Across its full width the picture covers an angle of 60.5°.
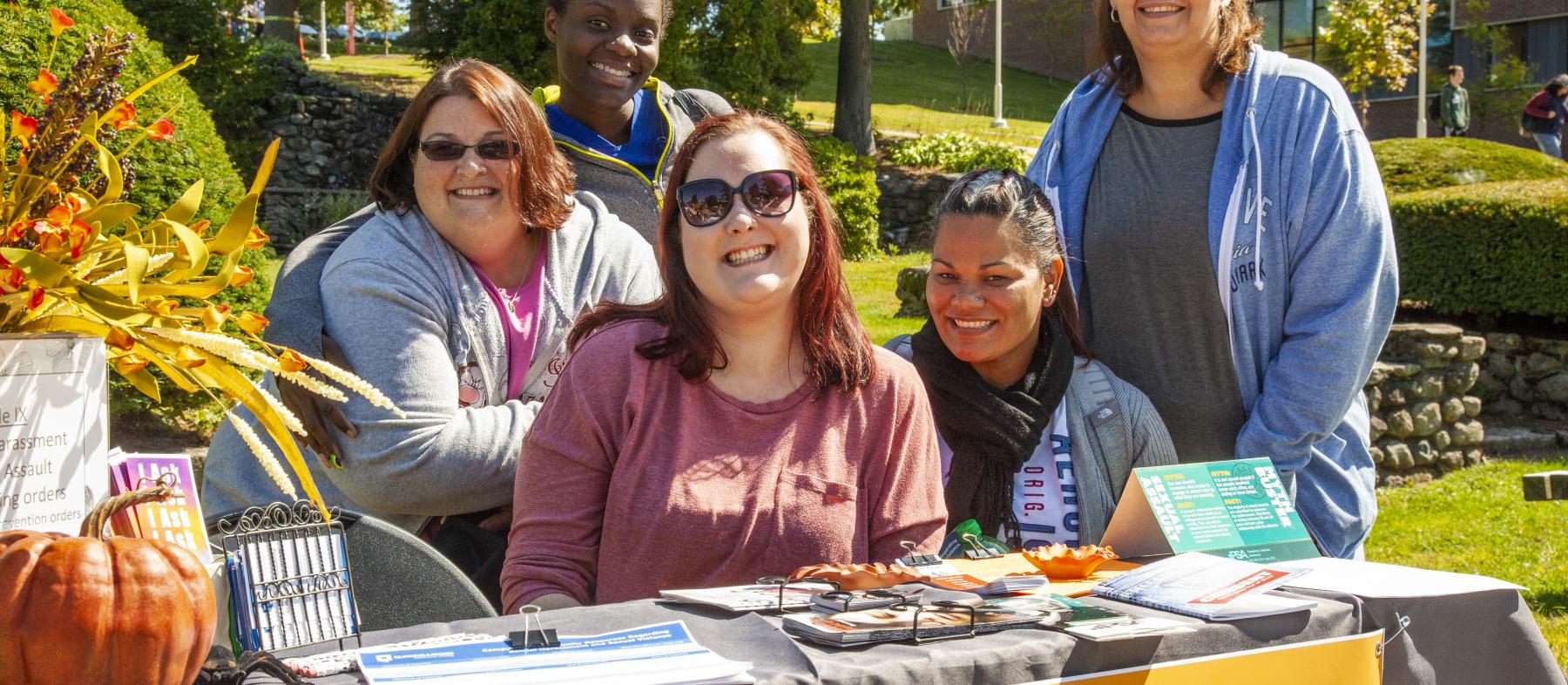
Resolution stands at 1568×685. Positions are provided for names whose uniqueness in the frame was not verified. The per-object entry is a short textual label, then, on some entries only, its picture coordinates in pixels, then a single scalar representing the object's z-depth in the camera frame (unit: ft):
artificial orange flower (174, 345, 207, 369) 5.01
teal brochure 7.91
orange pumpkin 4.25
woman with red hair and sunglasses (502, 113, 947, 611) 7.64
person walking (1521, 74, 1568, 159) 63.00
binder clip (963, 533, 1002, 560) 7.97
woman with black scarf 9.66
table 5.53
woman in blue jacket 9.60
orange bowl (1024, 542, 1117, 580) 7.43
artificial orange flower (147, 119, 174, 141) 5.30
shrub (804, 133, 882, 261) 45.88
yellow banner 6.06
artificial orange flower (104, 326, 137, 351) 4.97
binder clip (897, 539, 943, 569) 7.38
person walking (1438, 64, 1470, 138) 72.08
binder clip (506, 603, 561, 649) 5.53
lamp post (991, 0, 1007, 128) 77.12
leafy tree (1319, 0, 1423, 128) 72.69
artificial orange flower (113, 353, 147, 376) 5.12
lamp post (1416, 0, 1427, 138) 79.41
